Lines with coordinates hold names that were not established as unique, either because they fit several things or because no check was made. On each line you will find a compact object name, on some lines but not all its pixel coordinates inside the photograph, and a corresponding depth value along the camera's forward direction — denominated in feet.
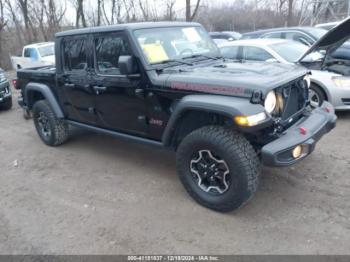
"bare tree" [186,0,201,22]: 68.06
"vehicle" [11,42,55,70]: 42.70
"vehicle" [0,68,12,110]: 28.78
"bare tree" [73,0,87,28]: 87.56
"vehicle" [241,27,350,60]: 31.49
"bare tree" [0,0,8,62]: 87.10
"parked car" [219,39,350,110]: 19.85
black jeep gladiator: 10.40
